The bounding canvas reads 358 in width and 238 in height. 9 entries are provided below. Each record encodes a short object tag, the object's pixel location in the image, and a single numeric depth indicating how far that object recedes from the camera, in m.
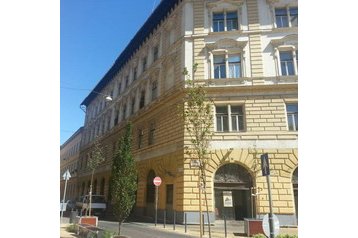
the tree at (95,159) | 12.63
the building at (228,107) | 10.18
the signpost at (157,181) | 10.40
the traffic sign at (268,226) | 3.89
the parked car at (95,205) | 14.64
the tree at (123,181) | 6.94
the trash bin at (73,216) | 9.82
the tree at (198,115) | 7.43
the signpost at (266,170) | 3.88
